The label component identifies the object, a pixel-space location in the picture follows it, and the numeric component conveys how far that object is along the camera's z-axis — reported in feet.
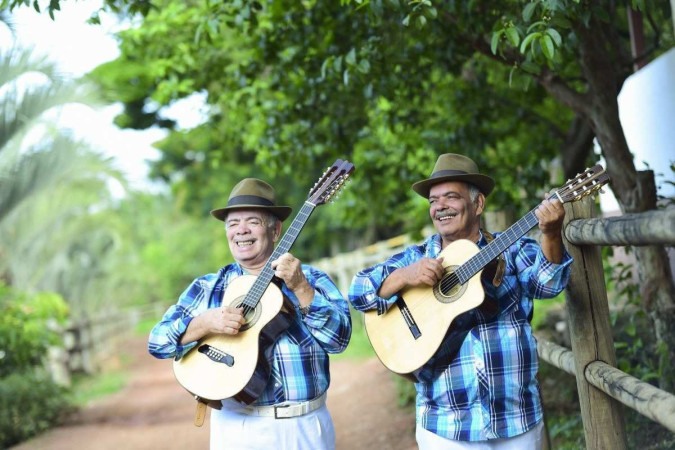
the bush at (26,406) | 30.71
